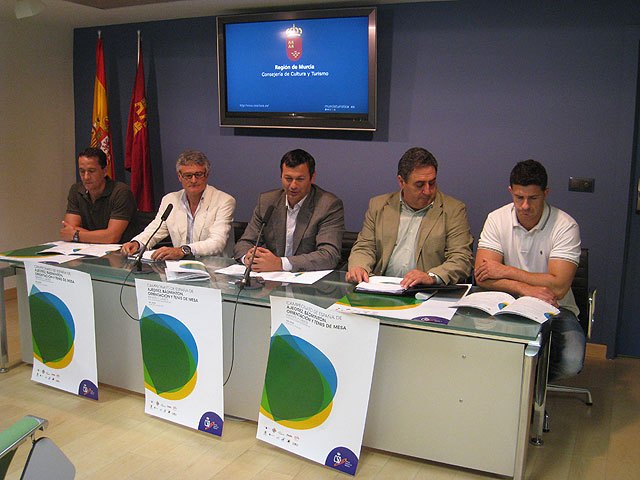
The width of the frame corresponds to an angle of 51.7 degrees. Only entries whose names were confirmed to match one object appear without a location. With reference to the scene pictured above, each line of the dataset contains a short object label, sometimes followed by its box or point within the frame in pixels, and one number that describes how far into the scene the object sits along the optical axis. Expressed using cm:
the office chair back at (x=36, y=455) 153
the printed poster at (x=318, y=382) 252
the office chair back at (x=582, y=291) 320
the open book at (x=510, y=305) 244
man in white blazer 374
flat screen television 438
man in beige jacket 309
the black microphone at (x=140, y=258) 317
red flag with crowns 520
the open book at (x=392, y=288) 273
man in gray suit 344
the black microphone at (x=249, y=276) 290
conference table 241
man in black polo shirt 406
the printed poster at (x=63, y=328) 317
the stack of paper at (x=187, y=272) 301
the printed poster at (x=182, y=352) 283
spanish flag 534
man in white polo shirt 294
